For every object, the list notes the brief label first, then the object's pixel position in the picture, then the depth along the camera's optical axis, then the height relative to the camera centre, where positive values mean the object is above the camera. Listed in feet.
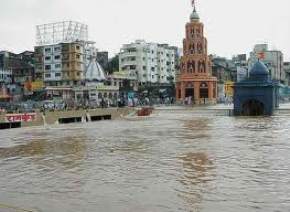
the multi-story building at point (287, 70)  384.47 +33.71
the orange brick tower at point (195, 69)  225.36 +20.86
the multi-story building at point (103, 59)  269.31 +33.50
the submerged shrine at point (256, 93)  126.91 +2.60
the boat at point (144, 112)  137.13 -4.81
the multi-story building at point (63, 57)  214.01 +27.95
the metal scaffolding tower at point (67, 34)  220.65 +44.19
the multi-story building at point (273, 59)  324.78 +40.49
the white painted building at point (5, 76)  217.66 +15.76
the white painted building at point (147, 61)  252.00 +29.82
